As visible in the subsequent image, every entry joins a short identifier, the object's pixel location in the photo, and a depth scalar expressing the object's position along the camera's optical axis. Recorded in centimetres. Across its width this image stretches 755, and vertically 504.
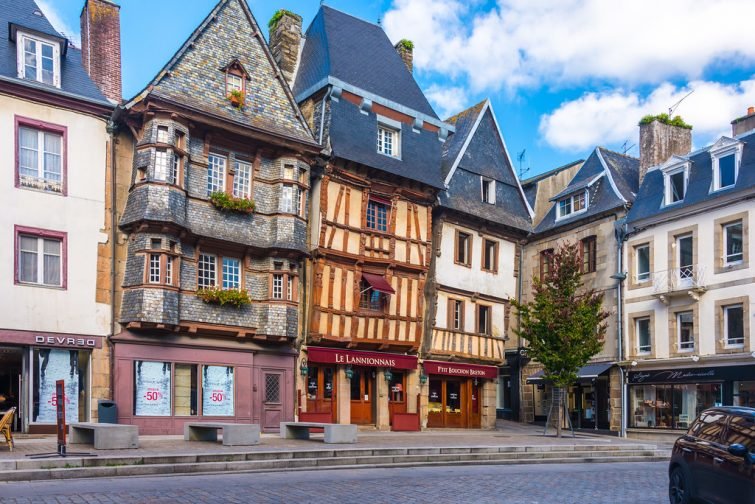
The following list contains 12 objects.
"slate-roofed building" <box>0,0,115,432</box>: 2005
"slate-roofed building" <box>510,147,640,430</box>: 3253
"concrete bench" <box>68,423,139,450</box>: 1570
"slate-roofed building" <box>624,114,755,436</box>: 2766
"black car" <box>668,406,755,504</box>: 903
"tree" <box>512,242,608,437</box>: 2605
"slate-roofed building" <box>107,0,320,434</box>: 2161
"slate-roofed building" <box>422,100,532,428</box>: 2989
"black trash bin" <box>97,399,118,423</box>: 2047
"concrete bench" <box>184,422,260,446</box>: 1717
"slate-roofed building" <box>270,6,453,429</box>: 2594
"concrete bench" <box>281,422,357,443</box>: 1873
